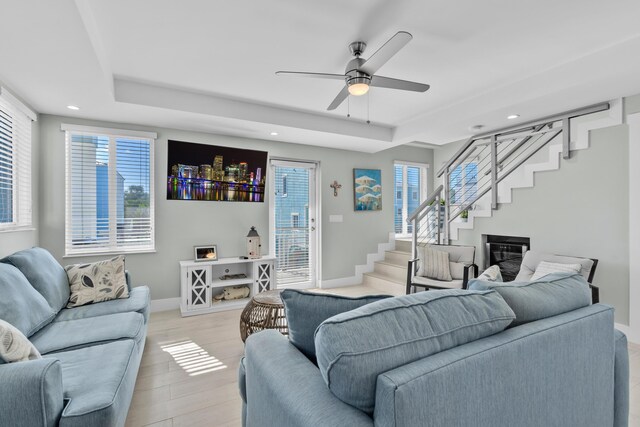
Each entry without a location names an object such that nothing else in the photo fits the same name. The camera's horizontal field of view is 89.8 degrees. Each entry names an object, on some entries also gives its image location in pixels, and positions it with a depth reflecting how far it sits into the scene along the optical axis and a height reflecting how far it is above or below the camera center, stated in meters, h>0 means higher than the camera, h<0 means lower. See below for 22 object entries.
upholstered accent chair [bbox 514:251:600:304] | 3.05 -0.49
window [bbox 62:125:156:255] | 3.59 +0.29
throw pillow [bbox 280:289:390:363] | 1.22 -0.36
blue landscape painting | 5.44 +0.45
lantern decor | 4.28 -0.39
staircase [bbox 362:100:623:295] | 3.48 +0.58
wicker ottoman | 2.57 -0.82
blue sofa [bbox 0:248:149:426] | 1.17 -0.73
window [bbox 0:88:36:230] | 2.70 +0.48
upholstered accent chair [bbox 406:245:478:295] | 3.84 -0.69
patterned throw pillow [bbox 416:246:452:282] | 3.99 -0.63
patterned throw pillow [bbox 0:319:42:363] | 1.26 -0.54
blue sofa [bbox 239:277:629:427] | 0.82 -0.48
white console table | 3.81 -0.83
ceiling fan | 2.25 +1.03
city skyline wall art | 4.06 +0.57
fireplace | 4.01 -0.48
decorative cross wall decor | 5.21 +0.47
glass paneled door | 4.86 -0.11
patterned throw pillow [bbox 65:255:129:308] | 2.64 -0.57
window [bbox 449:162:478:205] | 5.02 +0.52
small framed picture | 4.11 -0.48
